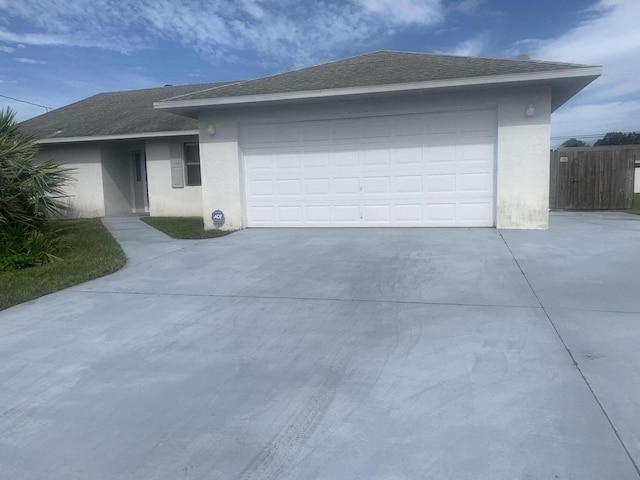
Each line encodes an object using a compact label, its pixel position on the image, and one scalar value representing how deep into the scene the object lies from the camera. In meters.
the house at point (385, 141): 10.45
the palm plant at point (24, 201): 8.61
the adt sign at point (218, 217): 12.43
